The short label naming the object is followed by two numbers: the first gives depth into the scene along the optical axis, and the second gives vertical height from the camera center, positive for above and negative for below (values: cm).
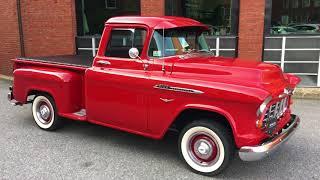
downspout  1187 -18
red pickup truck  446 -89
